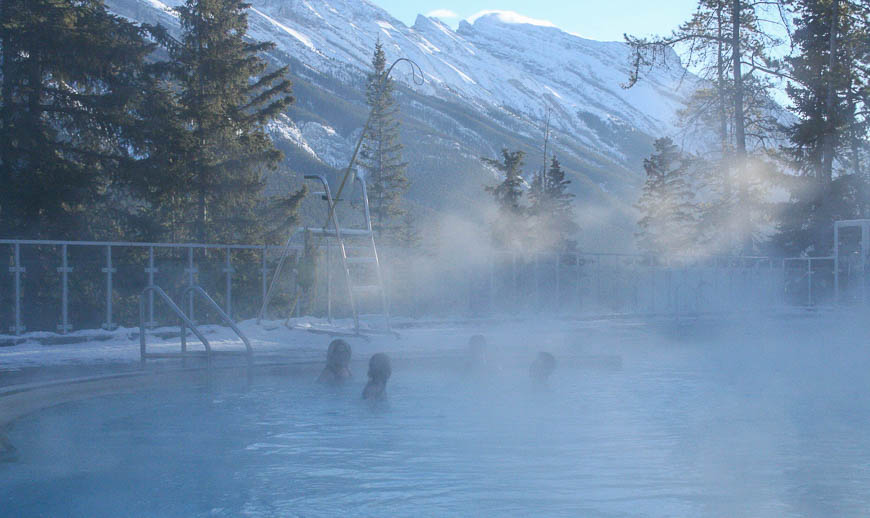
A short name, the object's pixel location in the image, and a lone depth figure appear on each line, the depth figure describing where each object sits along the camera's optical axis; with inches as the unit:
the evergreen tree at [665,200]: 1403.8
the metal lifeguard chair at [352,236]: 379.6
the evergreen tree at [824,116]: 904.9
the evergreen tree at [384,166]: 1418.6
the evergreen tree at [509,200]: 1274.6
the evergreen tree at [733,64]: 845.8
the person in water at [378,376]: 272.7
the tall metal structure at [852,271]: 756.0
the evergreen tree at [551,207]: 1398.9
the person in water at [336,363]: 290.7
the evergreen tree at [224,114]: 737.6
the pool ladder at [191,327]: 268.6
